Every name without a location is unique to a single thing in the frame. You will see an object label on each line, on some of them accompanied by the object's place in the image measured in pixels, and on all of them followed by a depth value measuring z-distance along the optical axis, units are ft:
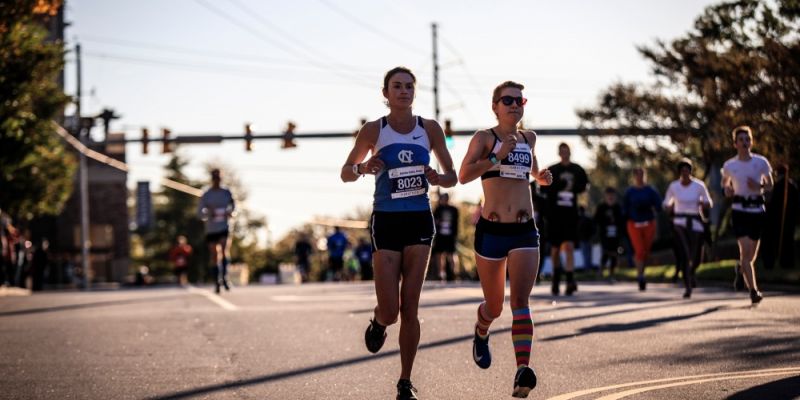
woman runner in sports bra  28.48
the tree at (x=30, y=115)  78.69
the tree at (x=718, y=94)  83.10
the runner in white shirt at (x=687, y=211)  60.75
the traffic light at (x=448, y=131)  127.76
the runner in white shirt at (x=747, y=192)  49.98
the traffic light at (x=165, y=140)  133.90
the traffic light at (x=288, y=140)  127.34
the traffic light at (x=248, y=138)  127.85
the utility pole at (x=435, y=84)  190.29
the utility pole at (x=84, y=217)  170.30
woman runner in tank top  26.58
